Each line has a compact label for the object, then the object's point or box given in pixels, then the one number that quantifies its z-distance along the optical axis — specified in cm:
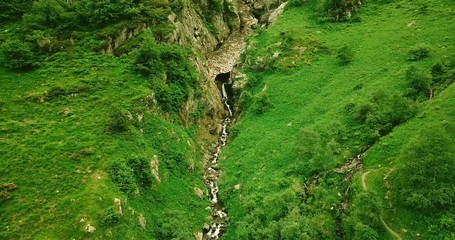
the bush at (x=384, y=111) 5444
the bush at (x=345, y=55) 7700
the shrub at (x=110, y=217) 4444
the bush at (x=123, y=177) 4966
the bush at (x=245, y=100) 7819
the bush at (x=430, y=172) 4100
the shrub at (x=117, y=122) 5581
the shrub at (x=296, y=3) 10438
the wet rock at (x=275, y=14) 10458
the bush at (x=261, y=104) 7435
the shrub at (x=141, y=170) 5272
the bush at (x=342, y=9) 9288
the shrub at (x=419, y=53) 6754
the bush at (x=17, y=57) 6625
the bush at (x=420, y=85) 5794
